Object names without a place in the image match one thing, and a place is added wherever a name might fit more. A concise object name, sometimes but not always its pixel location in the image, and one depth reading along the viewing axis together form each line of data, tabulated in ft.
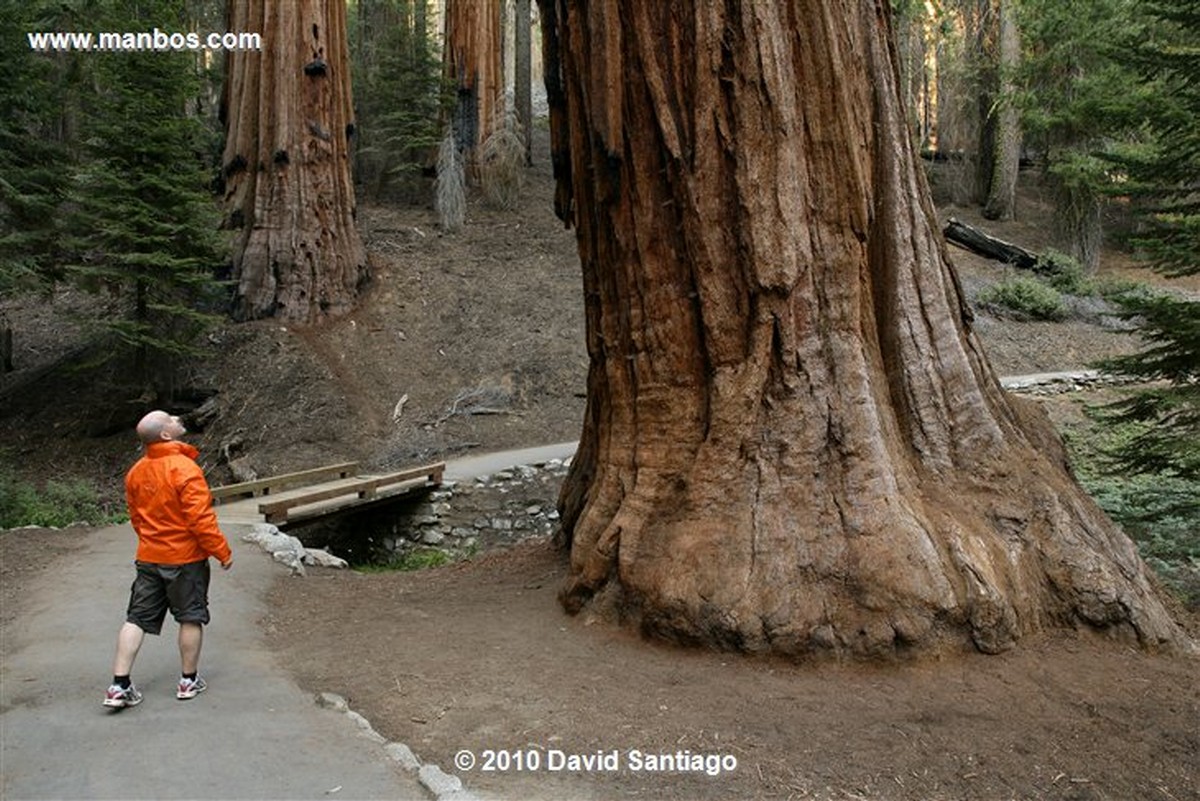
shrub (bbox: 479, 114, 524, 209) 79.56
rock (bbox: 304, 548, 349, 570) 28.76
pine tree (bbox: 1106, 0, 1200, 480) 22.39
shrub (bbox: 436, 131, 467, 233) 75.05
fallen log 76.43
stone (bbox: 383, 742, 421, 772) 11.81
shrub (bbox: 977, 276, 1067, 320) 66.90
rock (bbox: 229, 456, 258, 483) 45.19
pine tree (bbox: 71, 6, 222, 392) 42.80
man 14.37
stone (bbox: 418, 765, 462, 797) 11.01
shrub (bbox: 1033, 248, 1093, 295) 71.77
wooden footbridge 34.73
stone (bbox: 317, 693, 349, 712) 14.08
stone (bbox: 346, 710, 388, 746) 12.73
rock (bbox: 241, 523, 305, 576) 27.07
